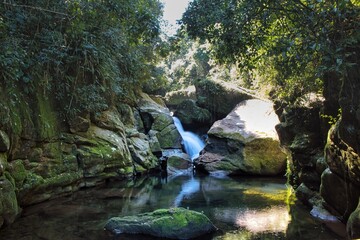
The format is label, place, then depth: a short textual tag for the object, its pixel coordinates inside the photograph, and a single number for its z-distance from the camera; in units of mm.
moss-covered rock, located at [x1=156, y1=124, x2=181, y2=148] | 23209
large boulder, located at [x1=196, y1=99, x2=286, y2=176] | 19266
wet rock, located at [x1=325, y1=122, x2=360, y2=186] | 8000
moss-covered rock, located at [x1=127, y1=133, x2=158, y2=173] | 18625
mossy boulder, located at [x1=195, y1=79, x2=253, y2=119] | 26125
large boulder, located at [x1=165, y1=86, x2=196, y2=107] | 32184
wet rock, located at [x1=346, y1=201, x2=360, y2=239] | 7262
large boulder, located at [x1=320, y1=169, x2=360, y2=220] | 8570
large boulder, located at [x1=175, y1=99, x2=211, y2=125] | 26609
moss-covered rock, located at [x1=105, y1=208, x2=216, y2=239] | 8570
